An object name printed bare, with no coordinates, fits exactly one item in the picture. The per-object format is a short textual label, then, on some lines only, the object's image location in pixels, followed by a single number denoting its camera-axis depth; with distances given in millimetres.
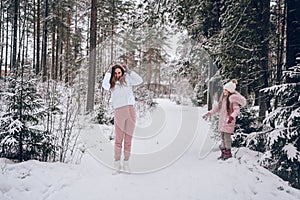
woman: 4830
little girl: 5551
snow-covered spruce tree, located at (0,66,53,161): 4785
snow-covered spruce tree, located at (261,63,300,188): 4547
